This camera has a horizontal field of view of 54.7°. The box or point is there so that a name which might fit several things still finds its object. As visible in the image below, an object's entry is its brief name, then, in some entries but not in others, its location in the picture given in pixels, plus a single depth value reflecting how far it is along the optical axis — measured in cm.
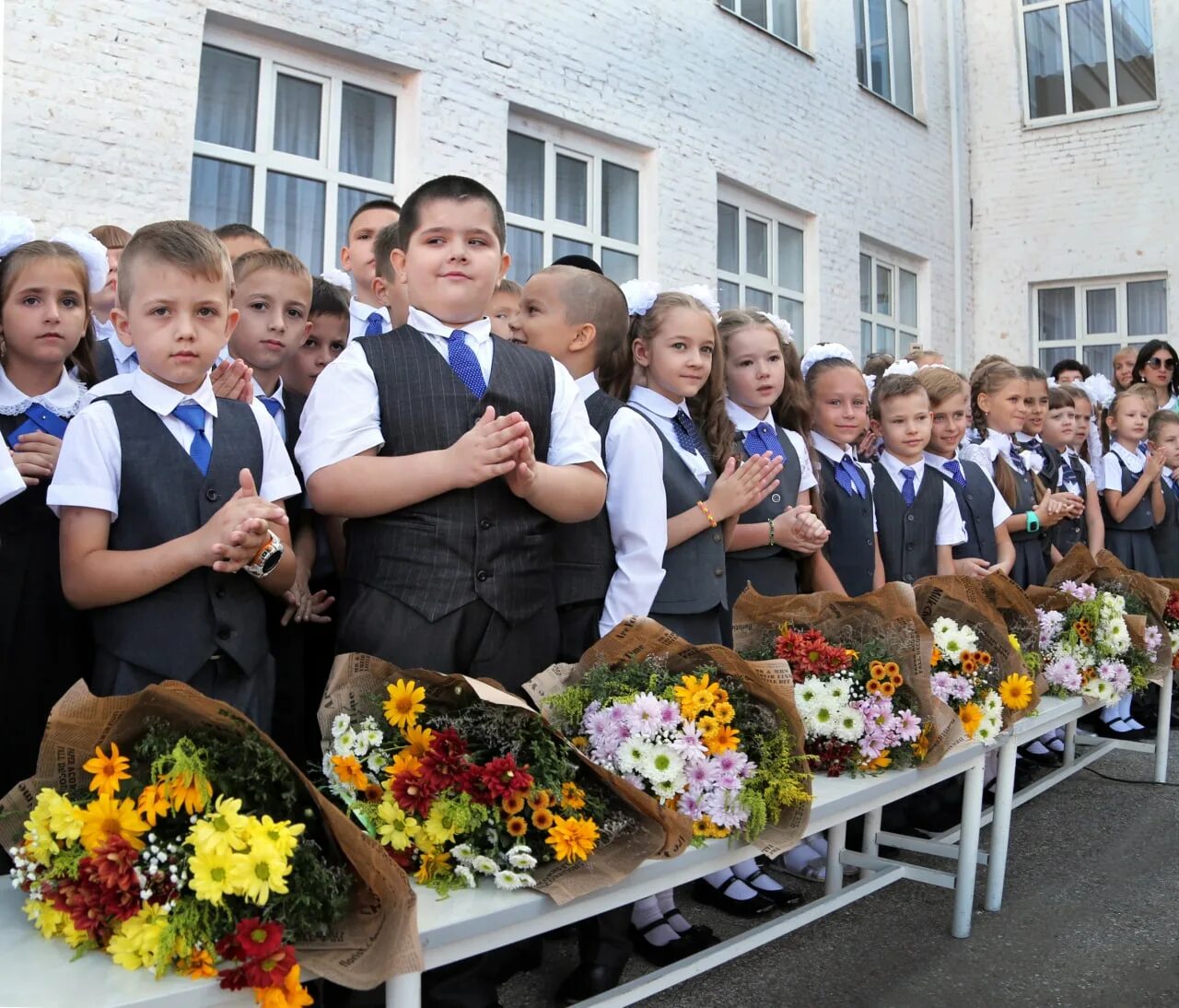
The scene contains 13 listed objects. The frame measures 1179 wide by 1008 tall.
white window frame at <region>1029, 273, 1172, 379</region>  1262
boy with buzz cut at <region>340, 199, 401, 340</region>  368
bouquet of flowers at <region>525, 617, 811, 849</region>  195
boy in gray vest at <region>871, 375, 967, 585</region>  426
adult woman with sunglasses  781
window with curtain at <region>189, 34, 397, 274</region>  610
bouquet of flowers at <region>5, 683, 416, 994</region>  135
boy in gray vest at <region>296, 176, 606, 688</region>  220
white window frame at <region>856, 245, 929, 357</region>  1165
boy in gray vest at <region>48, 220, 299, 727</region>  202
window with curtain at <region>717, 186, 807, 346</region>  972
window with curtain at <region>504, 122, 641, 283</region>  791
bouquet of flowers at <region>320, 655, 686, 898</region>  168
